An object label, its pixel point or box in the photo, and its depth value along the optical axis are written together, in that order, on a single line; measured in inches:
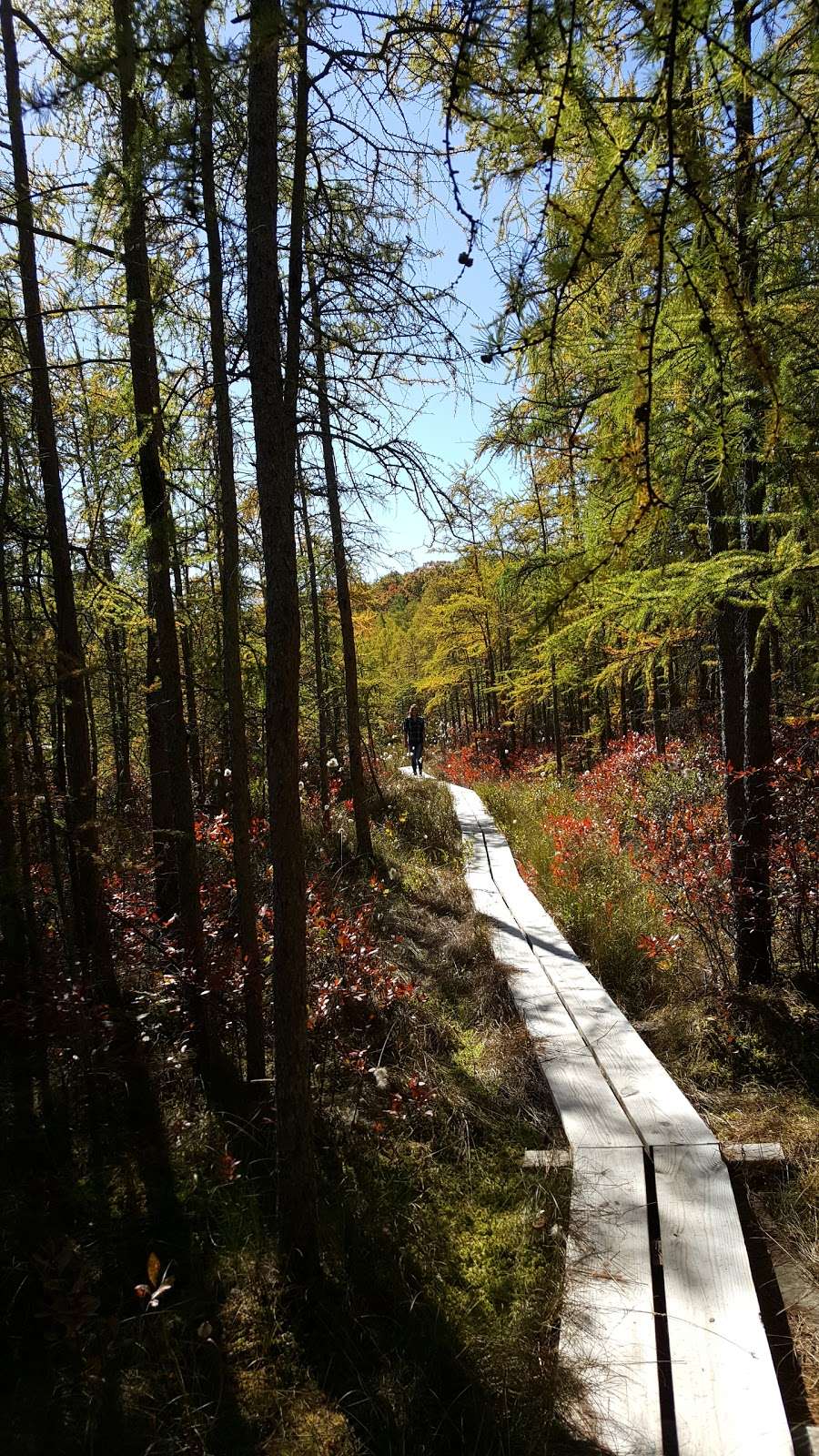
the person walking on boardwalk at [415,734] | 839.1
